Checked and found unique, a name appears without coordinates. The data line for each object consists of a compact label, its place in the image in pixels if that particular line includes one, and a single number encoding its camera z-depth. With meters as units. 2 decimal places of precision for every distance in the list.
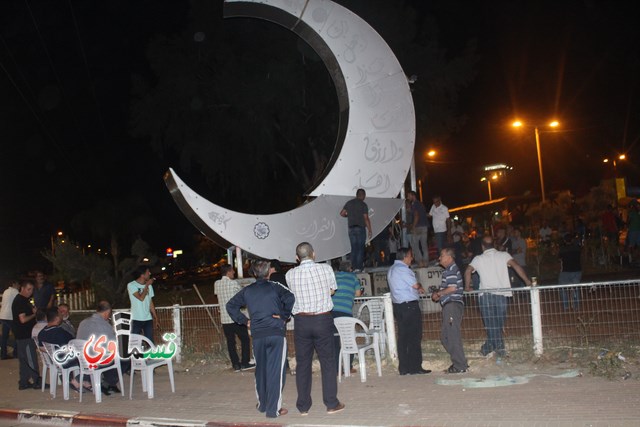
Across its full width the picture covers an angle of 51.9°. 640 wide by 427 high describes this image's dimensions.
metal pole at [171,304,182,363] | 11.06
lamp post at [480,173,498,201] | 50.53
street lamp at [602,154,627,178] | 42.31
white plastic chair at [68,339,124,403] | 8.70
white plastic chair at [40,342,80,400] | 9.09
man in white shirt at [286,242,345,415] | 6.95
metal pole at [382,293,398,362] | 9.46
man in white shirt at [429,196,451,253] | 14.26
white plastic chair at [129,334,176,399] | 8.69
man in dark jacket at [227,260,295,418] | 7.03
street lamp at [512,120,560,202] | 26.44
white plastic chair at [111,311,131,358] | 10.34
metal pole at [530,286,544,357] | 8.77
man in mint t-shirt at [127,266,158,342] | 10.27
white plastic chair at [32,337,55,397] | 9.49
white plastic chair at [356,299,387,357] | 9.52
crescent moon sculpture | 12.50
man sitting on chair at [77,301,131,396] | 8.98
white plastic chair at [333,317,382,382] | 8.50
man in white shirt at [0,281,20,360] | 13.45
